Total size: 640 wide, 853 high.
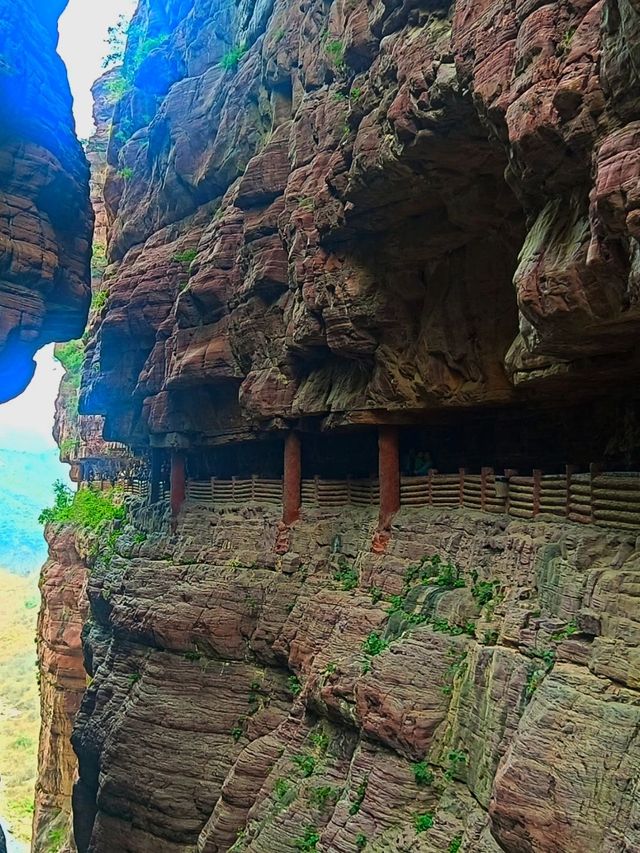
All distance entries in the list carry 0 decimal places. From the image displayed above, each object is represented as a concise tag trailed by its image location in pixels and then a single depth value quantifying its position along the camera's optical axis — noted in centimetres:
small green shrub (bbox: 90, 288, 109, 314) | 2988
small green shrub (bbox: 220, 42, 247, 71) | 2323
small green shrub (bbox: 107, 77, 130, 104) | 4344
